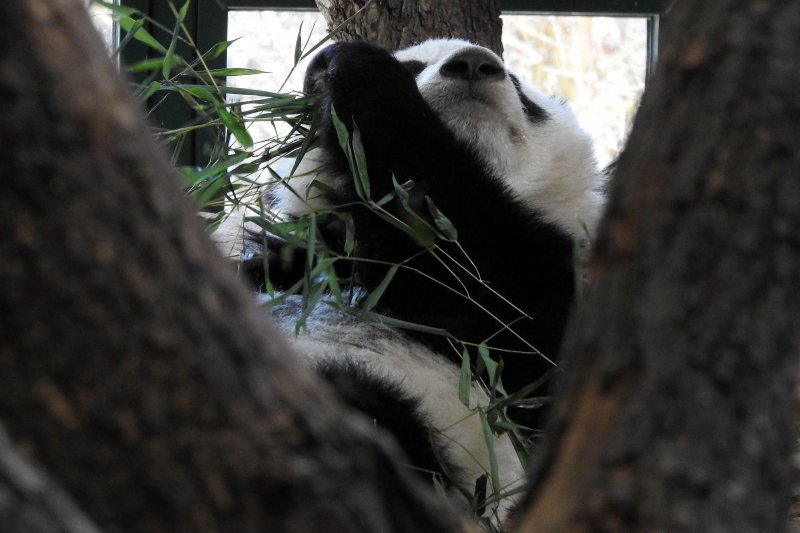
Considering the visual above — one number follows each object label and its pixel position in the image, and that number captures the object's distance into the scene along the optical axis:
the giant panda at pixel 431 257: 5.22
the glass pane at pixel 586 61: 8.88
